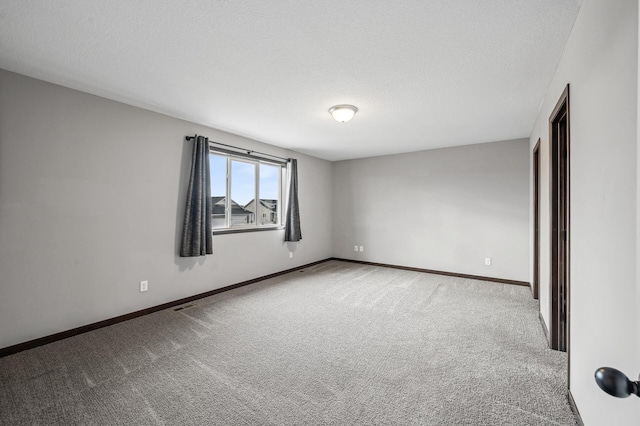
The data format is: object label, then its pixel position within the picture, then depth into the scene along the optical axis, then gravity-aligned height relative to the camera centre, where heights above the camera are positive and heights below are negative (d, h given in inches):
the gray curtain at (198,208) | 149.3 +3.0
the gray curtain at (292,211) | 215.9 +2.5
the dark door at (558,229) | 98.2 -4.7
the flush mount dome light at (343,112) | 128.9 +45.5
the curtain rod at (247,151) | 154.1 +40.7
